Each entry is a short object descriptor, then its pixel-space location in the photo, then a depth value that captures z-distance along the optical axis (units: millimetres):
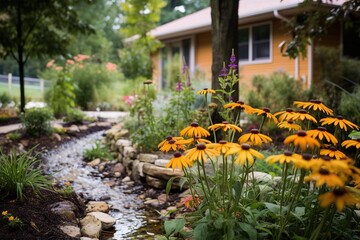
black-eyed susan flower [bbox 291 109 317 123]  1992
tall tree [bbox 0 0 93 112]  7508
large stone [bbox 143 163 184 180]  3897
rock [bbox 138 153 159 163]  4285
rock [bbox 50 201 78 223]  2869
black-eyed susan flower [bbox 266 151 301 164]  1541
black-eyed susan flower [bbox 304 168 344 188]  1397
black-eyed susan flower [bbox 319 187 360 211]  1436
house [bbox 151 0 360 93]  10984
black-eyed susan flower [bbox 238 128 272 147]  1843
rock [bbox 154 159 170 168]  4059
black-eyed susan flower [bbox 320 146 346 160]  1961
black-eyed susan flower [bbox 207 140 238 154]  1801
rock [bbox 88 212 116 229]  3053
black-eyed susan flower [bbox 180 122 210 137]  2033
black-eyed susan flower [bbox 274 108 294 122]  2018
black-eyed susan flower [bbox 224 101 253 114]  2170
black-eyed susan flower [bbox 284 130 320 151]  1580
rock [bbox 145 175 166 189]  4078
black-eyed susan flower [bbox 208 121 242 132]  1983
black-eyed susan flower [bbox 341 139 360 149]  1861
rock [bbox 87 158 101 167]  5292
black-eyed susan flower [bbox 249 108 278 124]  2126
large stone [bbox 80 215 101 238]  2762
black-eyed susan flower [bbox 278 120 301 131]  2104
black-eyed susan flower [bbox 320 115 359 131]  2041
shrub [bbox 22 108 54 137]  5848
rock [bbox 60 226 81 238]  2619
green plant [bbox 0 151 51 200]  2867
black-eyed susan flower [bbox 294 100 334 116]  2119
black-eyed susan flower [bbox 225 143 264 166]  1642
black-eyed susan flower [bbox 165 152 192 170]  1859
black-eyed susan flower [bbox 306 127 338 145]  1860
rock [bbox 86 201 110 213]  3402
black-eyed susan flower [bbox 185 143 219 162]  1805
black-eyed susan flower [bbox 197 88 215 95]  2374
